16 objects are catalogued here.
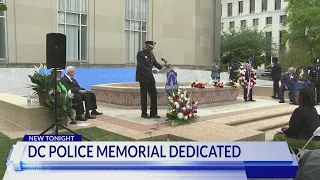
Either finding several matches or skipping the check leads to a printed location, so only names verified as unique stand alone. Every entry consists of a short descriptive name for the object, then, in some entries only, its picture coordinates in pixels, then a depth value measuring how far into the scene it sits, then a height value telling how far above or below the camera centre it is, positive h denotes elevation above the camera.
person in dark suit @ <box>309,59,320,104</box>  12.52 -0.21
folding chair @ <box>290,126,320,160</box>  4.00 -0.74
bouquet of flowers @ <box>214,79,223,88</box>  11.09 -0.43
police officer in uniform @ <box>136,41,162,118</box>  7.97 -0.10
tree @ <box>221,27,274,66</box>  47.16 +3.82
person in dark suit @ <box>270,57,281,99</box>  13.39 -0.15
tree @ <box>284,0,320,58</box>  31.04 +4.55
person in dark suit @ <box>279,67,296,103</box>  12.52 -0.40
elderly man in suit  7.93 -0.60
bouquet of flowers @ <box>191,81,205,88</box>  10.48 -0.44
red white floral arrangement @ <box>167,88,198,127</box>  7.37 -0.84
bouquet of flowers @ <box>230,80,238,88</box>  11.53 -0.44
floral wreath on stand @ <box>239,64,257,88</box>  12.25 -0.17
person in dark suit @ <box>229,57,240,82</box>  14.20 -0.03
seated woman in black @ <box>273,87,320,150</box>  4.80 -0.74
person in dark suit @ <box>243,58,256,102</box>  12.29 -0.74
